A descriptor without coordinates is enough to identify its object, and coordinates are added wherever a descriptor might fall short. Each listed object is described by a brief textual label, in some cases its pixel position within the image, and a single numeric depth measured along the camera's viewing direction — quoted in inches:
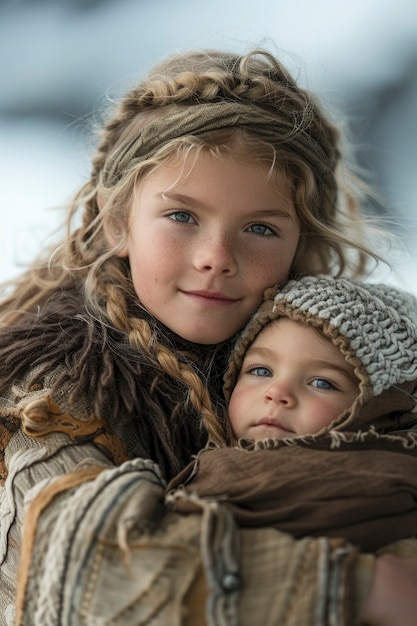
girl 54.2
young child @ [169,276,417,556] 54.7
